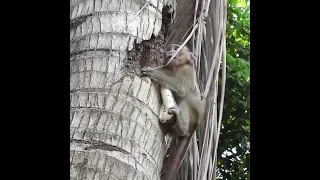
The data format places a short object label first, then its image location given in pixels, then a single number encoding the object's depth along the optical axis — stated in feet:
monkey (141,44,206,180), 8.23
